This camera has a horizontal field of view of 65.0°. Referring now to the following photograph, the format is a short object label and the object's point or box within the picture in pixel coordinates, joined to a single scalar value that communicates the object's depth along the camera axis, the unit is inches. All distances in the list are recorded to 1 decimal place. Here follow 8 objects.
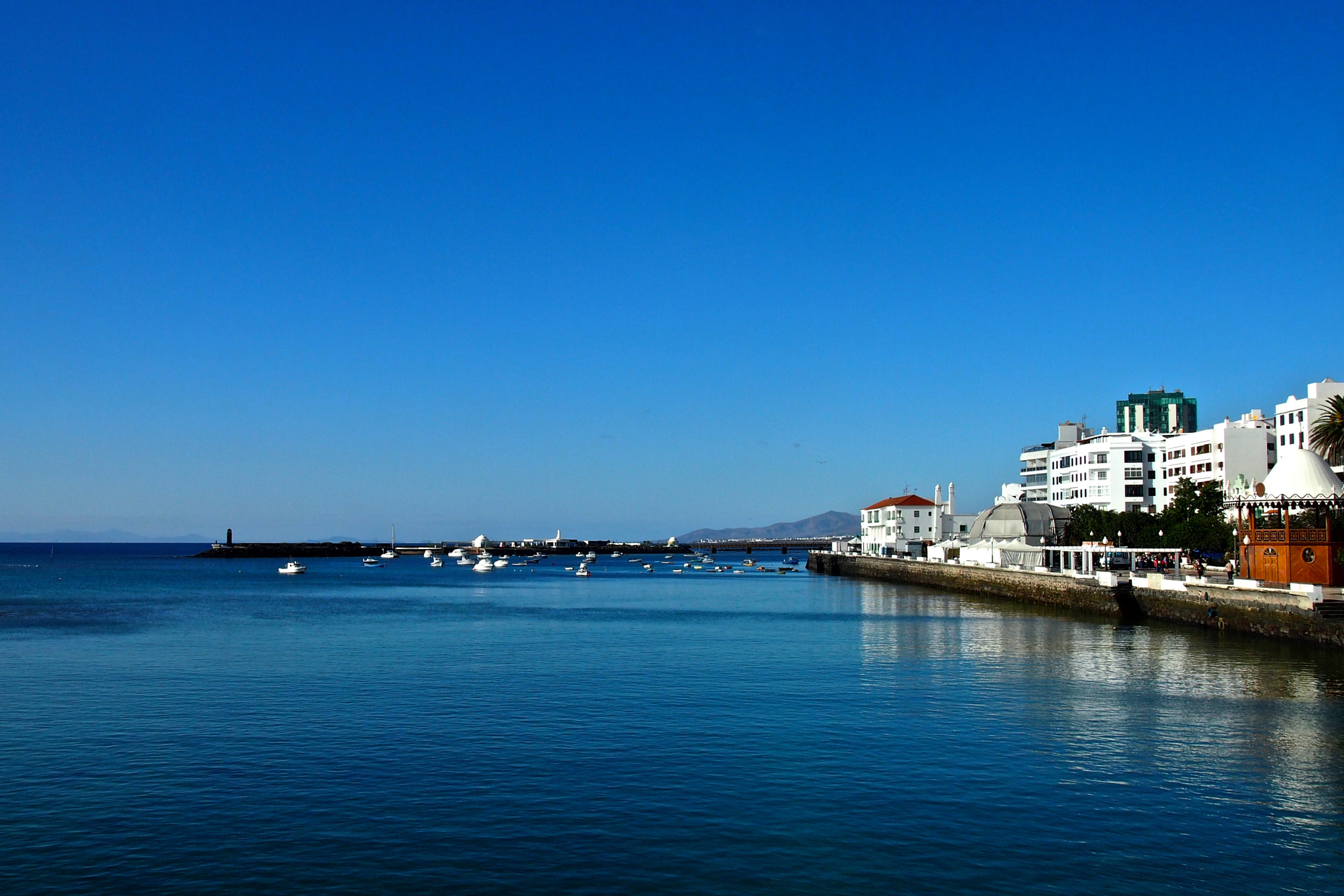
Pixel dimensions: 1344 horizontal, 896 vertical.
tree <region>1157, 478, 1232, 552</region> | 3769.7
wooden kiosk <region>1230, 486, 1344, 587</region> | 2293.3
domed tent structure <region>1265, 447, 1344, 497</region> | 2699.3
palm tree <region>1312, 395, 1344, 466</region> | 3265.3
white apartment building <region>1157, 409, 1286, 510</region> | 4896.7
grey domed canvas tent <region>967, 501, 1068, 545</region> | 4997.5
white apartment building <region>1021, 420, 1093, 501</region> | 6820.9
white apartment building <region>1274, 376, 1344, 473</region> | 4537.4
